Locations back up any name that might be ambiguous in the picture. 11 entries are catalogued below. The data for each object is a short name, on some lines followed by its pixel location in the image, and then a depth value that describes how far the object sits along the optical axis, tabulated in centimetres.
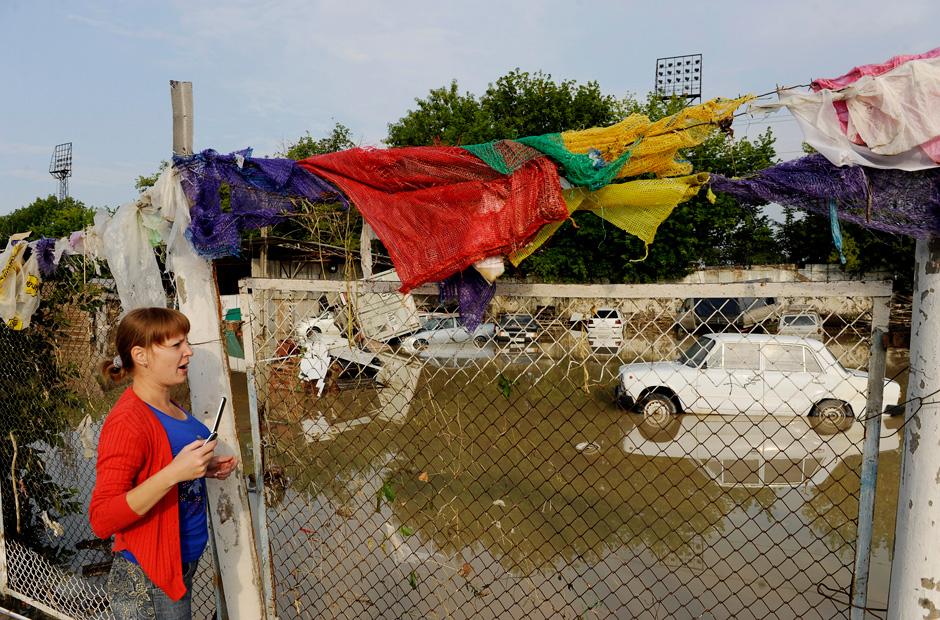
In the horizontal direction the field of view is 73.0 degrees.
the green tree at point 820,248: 1727
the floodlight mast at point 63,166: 5300
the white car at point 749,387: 858
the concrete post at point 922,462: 172
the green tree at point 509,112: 2477
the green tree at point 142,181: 3057
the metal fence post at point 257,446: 261
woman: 185
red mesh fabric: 213
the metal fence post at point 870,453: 191
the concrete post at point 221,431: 250
